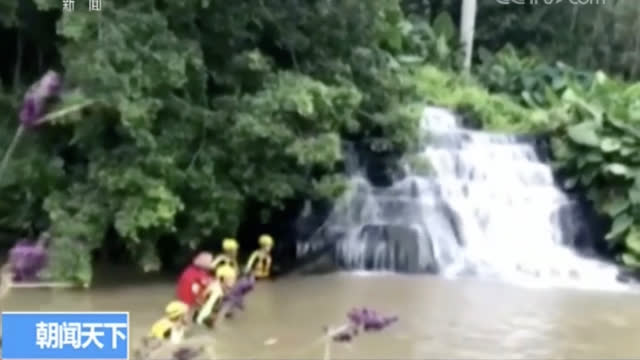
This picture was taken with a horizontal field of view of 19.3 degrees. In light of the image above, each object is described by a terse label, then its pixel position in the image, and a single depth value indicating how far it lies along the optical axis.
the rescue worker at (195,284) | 12.10
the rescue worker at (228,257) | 13.55
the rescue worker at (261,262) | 15.42
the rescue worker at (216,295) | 12.25
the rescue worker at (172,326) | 9.53
